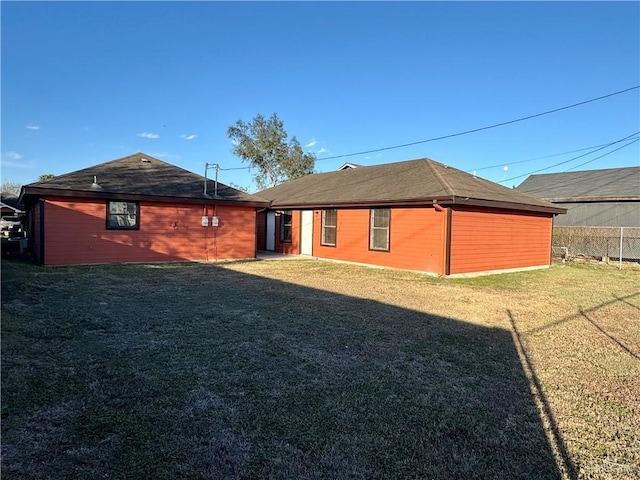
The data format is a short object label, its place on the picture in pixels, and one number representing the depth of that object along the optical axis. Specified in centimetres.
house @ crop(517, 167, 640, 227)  1844
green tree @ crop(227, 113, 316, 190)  3444
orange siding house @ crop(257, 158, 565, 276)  1080
